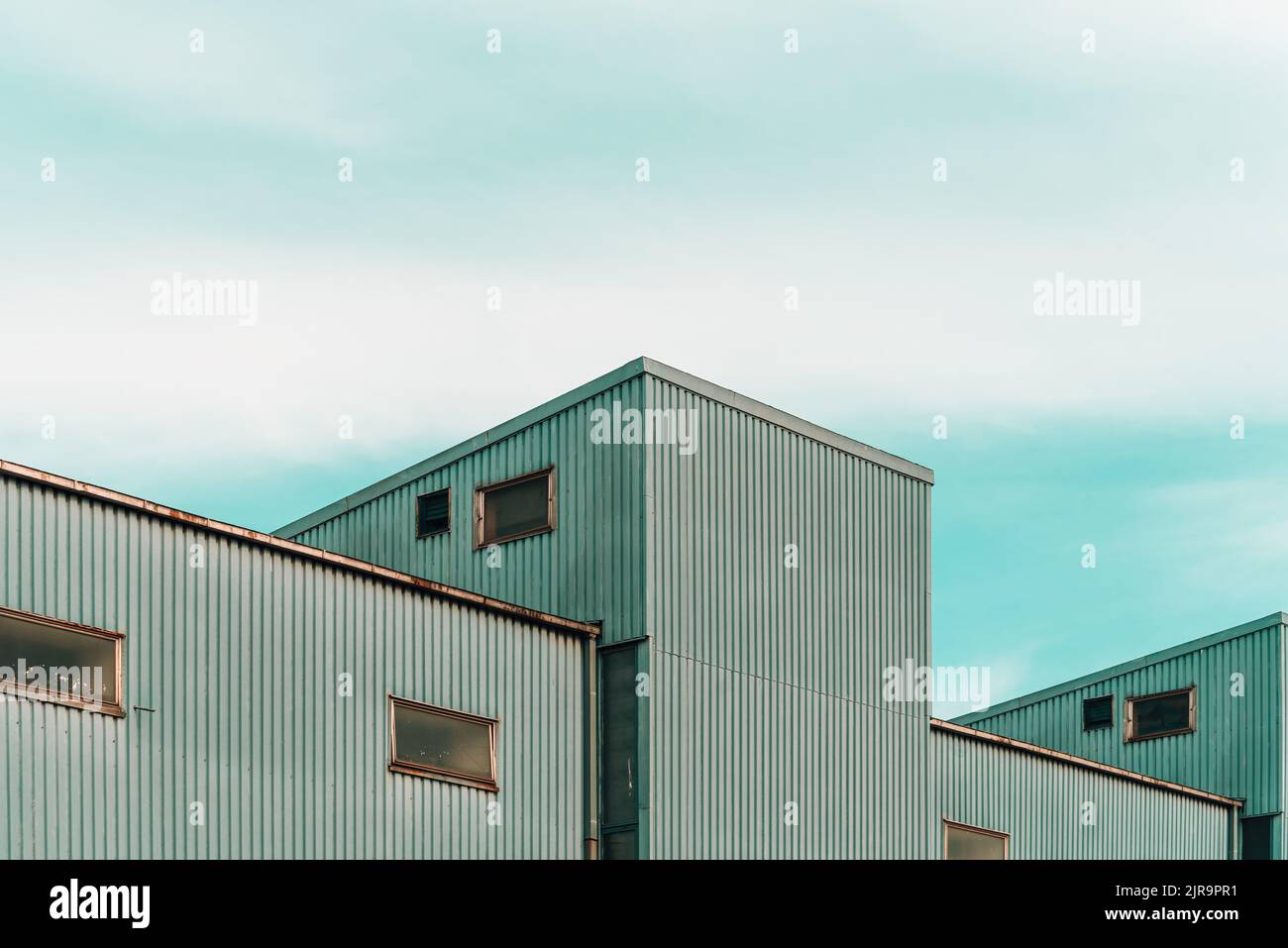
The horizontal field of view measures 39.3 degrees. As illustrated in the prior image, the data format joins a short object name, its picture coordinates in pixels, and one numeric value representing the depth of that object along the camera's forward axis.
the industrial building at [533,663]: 24.27
